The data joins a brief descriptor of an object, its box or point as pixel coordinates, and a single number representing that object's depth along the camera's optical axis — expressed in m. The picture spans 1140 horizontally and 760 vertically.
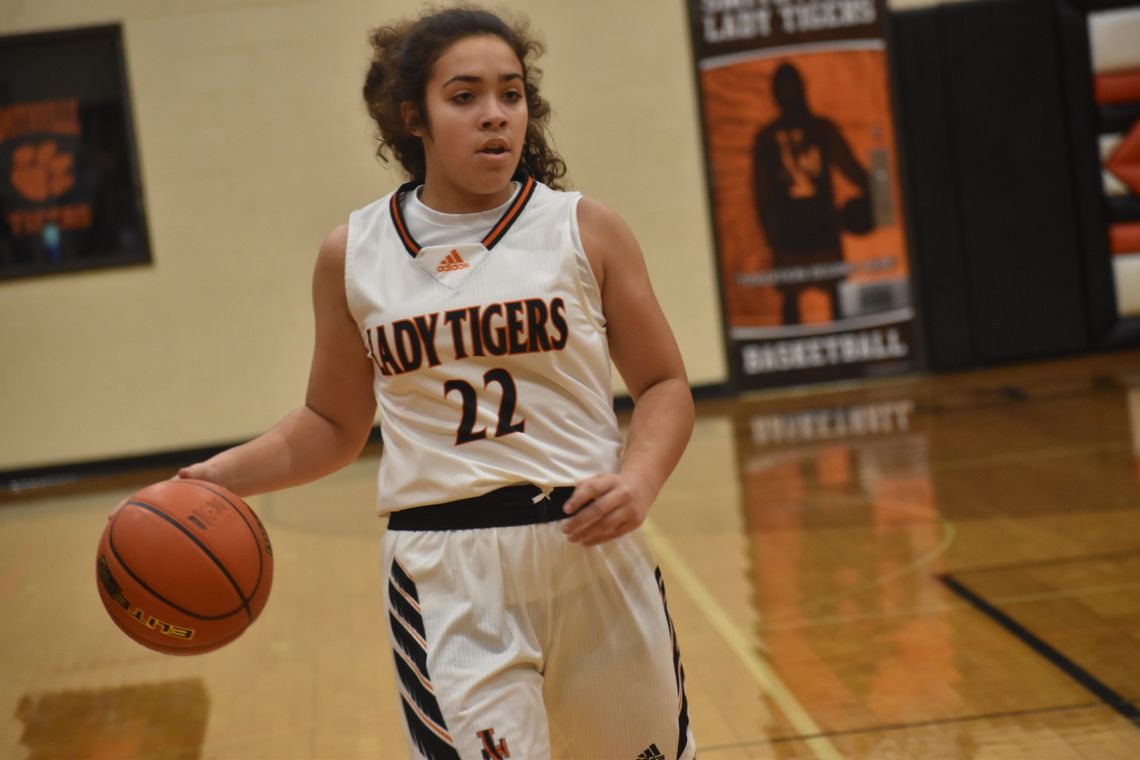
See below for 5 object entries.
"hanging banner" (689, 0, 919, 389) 18.46
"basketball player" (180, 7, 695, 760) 3.91
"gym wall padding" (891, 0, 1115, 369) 18.55
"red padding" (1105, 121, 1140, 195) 18.51
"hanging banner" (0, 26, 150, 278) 17.75
